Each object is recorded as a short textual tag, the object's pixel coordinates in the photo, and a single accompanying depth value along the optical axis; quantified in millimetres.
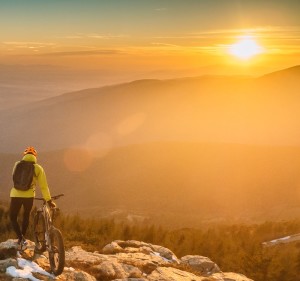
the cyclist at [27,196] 8766
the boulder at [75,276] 8711
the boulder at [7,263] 8462
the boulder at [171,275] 10002
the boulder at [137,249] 12273
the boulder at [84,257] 10094
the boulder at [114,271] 9555
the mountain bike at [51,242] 8484
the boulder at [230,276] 11520
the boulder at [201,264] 12517
